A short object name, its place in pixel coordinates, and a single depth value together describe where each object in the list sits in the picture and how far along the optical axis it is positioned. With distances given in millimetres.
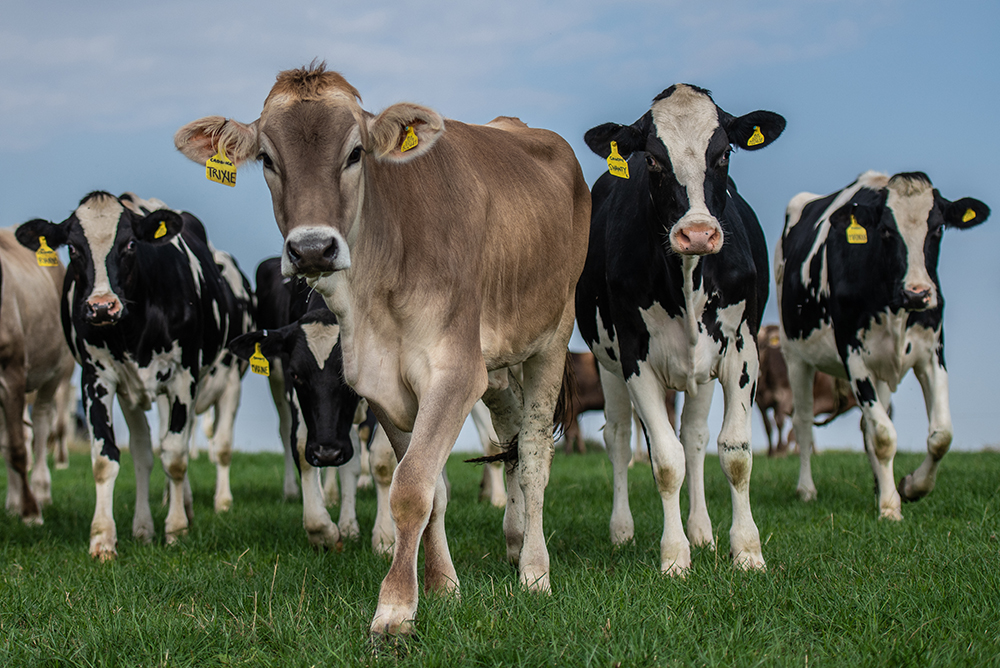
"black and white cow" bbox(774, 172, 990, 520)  7804
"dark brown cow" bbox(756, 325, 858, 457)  19891
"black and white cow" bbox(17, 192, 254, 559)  7047
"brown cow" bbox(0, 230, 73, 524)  8609
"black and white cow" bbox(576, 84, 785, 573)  5246
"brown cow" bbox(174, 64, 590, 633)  3840
